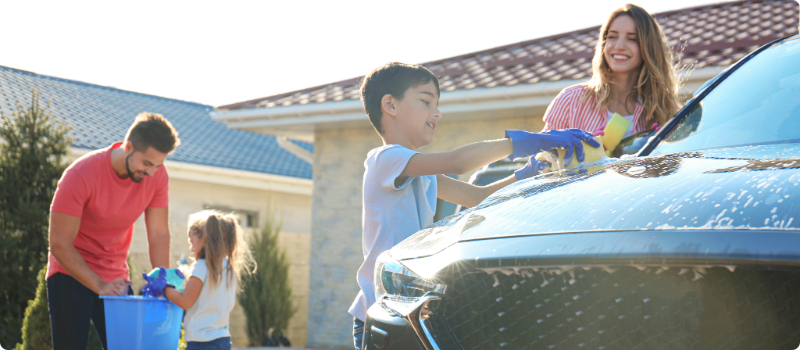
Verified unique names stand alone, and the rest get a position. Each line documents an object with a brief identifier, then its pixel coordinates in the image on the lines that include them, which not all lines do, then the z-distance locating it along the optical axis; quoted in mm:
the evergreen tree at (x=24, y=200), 6238
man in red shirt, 3678
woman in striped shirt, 3012
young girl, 4418
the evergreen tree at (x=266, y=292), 10859
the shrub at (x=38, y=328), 5367
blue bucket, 3512
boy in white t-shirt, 2152
